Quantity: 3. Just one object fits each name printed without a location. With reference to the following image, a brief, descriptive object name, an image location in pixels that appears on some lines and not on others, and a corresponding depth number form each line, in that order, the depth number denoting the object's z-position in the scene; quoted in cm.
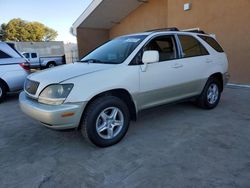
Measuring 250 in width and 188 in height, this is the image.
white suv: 300
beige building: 722
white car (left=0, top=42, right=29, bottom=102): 652
